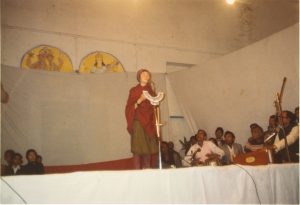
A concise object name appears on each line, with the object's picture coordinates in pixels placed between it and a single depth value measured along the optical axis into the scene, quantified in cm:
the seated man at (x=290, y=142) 505
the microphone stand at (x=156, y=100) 410
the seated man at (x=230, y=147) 677
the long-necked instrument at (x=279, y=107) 434
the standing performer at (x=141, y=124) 543
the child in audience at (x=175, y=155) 762
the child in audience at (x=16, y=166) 634
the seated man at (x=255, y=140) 659
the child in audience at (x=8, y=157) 641
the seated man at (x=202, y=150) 622
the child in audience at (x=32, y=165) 647
